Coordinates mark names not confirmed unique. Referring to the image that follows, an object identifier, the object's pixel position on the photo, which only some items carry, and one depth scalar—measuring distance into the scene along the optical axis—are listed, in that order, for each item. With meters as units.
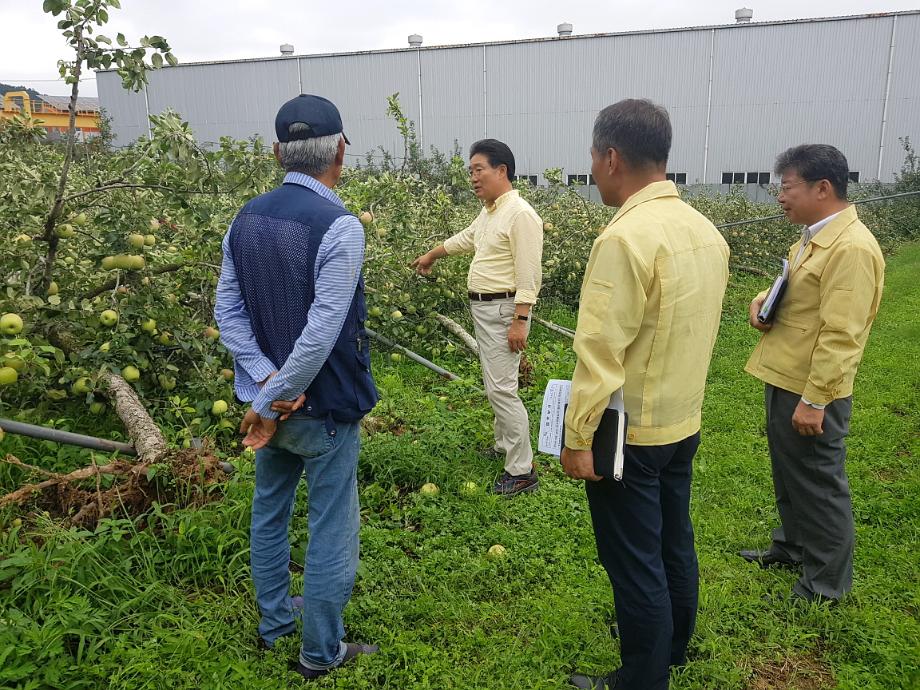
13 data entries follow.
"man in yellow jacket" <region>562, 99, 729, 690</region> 2.06
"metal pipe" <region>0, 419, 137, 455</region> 3.11
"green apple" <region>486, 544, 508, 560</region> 3.46
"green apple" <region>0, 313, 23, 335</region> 3.14
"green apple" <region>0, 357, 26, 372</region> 2.93
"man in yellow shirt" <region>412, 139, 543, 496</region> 4.04
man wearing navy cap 2.27
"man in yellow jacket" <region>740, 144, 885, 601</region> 2.78
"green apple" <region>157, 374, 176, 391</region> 4.33
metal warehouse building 20.42
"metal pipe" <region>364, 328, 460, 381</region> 6.01
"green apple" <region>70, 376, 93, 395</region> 3.95
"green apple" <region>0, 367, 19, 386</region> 3.00
